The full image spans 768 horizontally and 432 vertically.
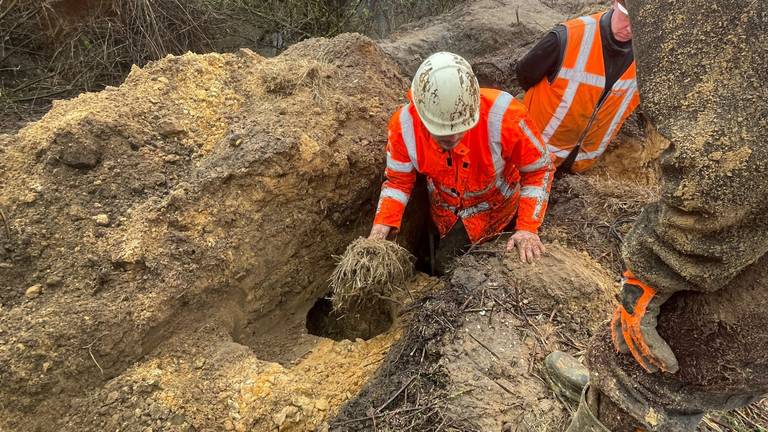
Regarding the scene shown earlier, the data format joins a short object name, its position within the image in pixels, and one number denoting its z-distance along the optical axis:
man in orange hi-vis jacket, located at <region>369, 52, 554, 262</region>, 2.64
